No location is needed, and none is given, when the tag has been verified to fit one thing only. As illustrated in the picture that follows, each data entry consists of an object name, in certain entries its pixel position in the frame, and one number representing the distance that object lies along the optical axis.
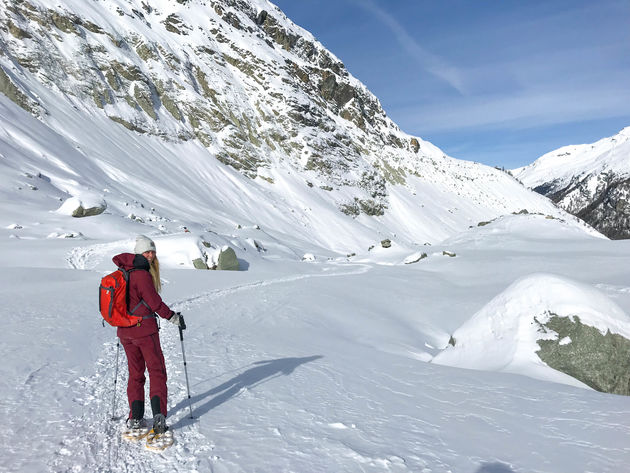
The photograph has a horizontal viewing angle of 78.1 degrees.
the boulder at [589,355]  6.98
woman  4.06
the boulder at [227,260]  22.17
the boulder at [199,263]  21.06
